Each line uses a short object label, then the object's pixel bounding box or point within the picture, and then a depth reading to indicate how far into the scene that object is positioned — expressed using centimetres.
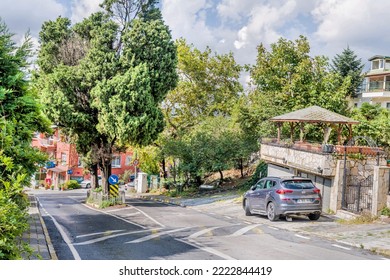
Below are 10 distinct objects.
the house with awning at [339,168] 1358
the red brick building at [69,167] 3578
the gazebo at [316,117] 1830
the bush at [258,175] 2266
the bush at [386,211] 1290
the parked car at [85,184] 4194
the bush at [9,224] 520
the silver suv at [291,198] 1333
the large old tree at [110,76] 2125
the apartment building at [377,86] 3022
